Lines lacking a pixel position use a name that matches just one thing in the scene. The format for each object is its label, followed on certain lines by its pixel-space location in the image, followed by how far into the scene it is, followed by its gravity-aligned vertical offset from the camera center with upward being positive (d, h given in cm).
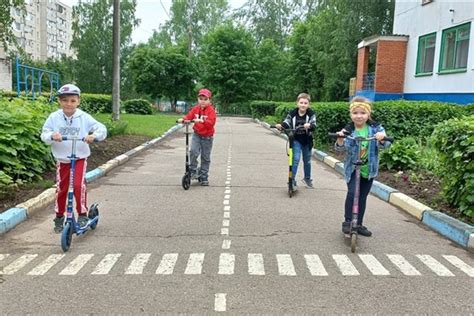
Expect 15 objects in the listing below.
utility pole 1794 +113
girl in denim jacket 574 -51
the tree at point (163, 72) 4796 +252
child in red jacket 900 -66
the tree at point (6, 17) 1645 +255
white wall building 1819 +258
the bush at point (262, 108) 3547 -46
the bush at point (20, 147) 759 -91
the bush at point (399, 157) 1010 -103
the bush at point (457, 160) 634 -67
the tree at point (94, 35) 5897 +729
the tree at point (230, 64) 4541 +346
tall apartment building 8694 +1202
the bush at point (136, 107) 4031 -86
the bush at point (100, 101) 2972 -40
